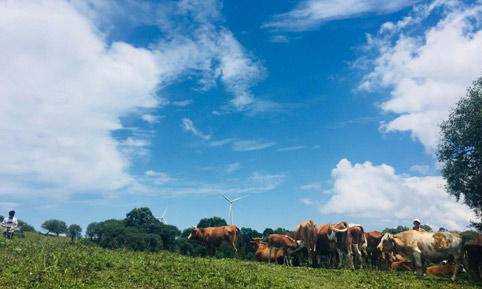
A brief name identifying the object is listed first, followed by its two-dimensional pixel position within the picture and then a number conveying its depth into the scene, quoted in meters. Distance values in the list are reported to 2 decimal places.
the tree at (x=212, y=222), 78.06
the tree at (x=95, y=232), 84.61
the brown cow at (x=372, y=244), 31.79
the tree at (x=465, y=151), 34.53
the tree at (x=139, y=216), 90.75
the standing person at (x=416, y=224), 29.18
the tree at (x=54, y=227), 148.62
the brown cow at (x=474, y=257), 24.94
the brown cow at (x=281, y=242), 32.28
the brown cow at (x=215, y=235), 32.78
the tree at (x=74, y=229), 144.38
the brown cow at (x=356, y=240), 29.58
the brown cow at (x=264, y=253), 34.31
